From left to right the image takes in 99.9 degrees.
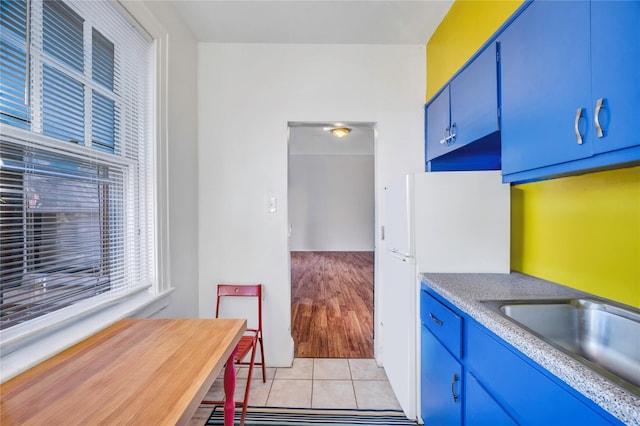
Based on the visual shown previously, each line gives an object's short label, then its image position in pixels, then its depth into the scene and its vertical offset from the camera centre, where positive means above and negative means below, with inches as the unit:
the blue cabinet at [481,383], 28.6 -23.3
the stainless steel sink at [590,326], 38.7 -18.1
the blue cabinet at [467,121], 55.2 +23.1
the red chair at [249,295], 78.8 -26.8
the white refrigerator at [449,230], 64.3 -3.7
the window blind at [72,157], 38.7 +10.5
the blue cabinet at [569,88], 30.7 +17.5
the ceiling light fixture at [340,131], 171.9 +54.9
